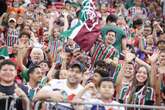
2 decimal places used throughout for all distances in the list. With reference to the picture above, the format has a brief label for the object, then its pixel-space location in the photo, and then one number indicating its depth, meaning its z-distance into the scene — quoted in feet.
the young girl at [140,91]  52.73
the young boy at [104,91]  47.06
